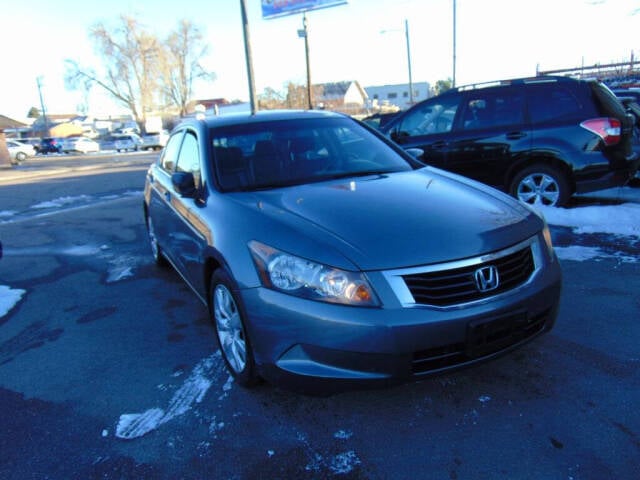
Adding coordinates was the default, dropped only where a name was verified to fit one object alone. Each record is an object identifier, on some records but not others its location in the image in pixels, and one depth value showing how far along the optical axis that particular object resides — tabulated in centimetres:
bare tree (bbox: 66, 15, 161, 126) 5647
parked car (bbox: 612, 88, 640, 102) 840
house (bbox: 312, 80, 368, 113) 6738
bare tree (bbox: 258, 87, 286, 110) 5578
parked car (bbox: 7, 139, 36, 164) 3186
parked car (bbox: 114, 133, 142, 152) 4141
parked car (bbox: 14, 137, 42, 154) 4584
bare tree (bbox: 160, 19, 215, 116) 6059
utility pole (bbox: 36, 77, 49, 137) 7744
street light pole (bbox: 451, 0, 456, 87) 2906
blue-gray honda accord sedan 212
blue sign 2283
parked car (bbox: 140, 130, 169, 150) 3941
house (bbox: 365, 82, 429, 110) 9038
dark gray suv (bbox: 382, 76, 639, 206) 584
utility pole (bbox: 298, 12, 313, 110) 2202
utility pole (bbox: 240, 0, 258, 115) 1283
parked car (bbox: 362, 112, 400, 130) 1280
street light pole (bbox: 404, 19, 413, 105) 4028
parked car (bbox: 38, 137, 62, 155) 4497
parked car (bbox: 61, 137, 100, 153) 4291
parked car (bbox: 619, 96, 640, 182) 694
